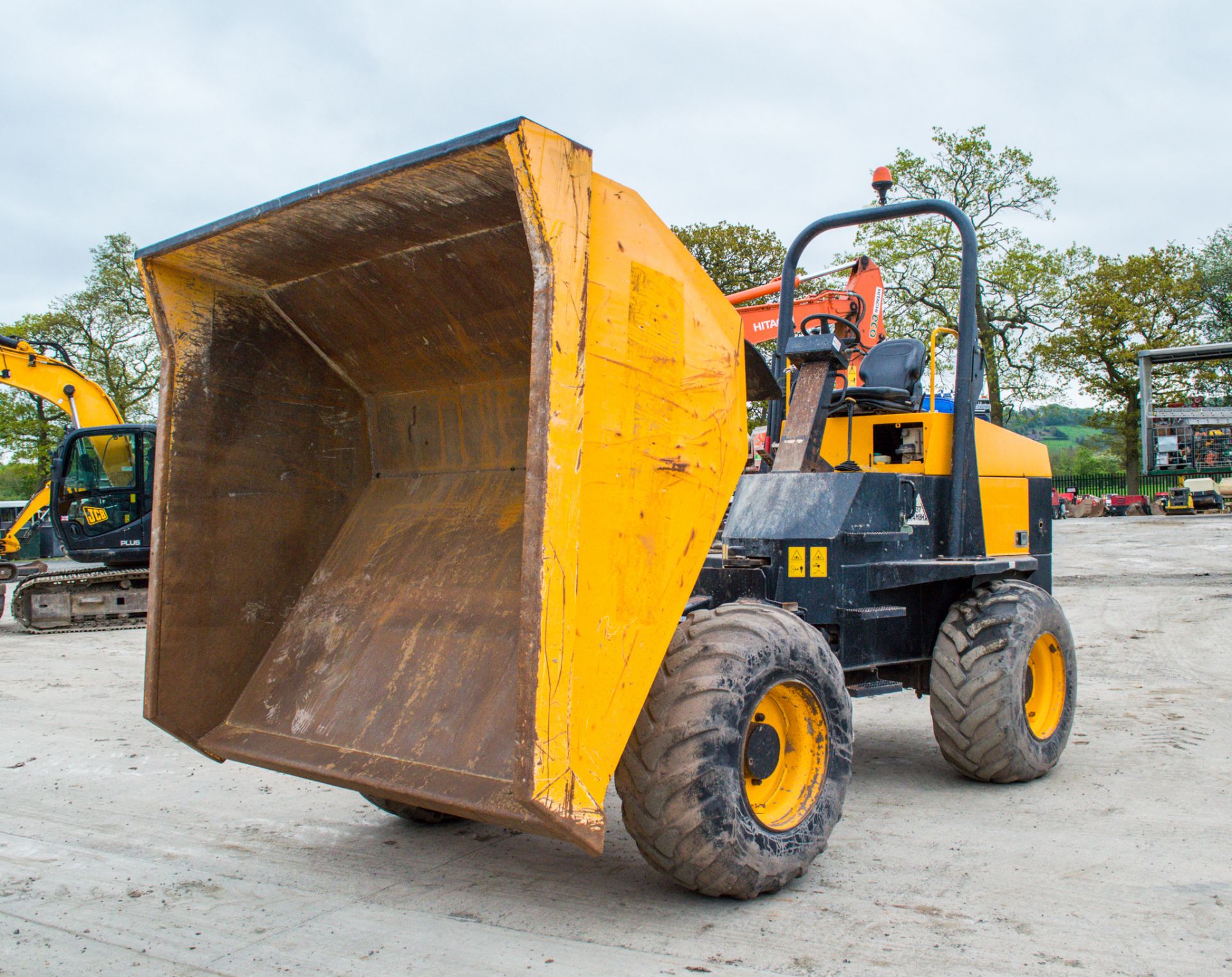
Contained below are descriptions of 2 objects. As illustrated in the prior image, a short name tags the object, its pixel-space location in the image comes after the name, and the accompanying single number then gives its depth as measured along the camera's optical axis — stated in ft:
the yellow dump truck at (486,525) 9.00
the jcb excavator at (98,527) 40.73
